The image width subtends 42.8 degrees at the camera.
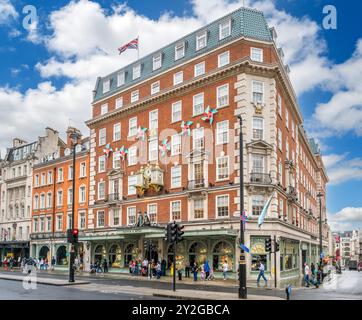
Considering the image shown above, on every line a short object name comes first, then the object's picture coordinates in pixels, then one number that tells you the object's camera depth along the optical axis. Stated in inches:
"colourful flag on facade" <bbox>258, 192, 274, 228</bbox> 1214.8
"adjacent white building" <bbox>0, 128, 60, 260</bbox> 2632.9
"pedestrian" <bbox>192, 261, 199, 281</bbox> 1444.4
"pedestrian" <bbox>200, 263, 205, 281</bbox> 1444.4
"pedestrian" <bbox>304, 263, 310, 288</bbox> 1320.1
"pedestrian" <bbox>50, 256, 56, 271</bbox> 2231.4
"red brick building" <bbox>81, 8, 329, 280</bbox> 1508.4
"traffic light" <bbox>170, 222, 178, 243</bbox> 968.9
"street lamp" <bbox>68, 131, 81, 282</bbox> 1198.9
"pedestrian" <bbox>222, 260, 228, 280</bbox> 1437.0
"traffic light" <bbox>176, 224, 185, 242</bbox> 975.0
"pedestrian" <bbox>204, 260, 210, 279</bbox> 1477.6
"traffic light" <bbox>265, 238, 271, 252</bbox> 1190.9
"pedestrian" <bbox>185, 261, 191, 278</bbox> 1569.9
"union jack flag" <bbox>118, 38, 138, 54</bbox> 1857.8
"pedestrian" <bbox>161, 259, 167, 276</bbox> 1630.9
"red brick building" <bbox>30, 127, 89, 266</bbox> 2233.0
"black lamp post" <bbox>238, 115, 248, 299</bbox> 847.7
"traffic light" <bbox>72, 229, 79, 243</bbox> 1199.6
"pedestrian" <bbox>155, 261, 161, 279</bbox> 1544.0
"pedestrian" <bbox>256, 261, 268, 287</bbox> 1262.2
